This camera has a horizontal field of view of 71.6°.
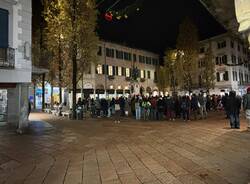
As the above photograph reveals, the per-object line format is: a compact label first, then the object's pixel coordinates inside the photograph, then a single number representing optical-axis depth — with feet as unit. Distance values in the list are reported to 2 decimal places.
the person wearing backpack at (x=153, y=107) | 43.46
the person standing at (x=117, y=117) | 41.16
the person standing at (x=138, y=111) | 45.15
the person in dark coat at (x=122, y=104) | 50.59
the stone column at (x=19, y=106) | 31.37
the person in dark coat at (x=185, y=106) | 40.93
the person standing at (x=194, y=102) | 42.41
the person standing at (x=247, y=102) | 27.15
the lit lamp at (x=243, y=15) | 7.20
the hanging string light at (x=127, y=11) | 13.59
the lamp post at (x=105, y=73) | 98.77
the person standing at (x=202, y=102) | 42.33
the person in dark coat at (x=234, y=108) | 30.12
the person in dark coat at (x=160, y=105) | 42.48
